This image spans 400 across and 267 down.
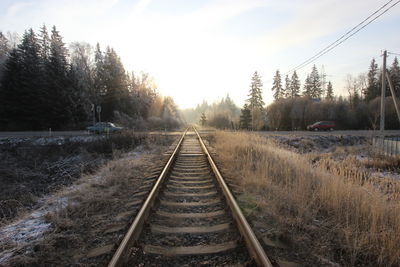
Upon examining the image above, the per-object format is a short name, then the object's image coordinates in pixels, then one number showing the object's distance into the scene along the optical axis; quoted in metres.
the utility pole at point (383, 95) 16.76
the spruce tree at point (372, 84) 50.78
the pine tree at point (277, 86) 62.31
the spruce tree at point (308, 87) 61.28
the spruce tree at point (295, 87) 62.69
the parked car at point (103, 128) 28.05
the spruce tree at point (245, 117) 44.56
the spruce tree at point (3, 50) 37.16
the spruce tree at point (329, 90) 65.00
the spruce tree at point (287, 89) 63.30
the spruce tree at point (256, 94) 60.76
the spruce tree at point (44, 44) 39.61
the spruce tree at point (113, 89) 43.46
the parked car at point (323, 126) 36.44
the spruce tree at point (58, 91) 33.59
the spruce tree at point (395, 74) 49.53
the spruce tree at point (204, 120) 70.51
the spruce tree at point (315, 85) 61.09
